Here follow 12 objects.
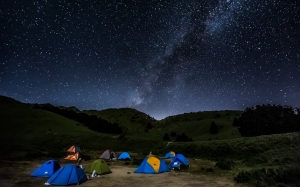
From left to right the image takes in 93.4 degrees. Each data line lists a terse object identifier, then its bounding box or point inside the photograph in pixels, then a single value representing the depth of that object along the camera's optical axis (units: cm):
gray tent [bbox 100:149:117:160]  2250
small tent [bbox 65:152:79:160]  2208
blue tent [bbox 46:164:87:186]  1137
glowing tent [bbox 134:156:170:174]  1498
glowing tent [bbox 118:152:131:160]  2289
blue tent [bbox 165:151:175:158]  2396
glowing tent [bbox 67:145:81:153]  2575
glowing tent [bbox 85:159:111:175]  1433
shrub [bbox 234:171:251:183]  1263
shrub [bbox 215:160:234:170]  1736
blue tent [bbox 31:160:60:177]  1312
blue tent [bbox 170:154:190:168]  1726
